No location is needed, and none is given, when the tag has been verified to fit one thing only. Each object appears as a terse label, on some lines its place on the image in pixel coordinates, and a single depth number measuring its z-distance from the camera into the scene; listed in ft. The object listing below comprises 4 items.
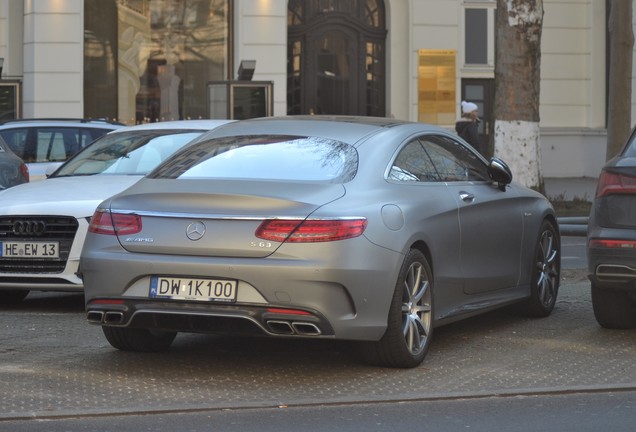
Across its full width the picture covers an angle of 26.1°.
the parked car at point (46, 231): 32.58
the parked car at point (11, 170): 40.75
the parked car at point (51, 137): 49.88
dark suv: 27.89
